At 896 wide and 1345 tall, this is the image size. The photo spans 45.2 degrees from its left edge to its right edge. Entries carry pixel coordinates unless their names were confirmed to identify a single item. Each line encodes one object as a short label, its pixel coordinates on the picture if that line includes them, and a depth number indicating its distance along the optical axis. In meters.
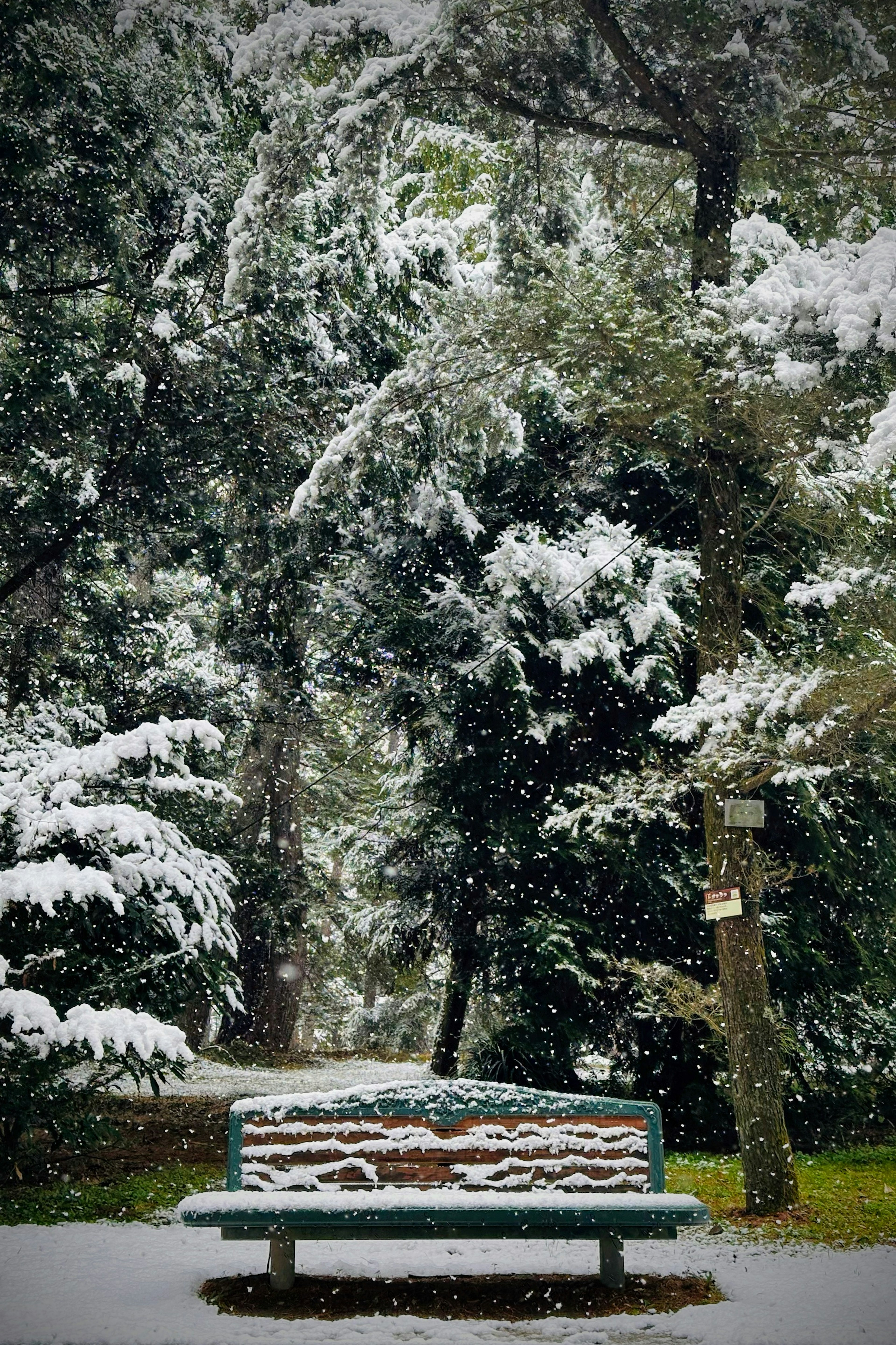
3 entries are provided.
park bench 4.80
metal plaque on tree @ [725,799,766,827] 6.78
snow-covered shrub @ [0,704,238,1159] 5.46
